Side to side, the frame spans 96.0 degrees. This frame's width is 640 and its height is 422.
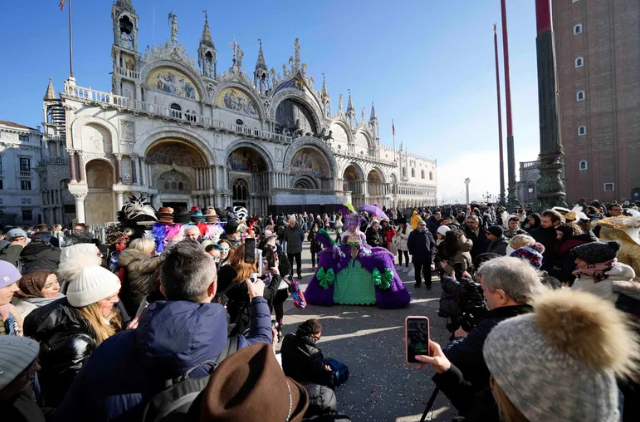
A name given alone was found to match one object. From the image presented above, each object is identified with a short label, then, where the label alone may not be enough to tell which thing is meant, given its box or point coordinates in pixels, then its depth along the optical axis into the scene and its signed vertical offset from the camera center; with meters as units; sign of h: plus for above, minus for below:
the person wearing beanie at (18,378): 1.19 -0.67
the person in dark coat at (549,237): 4.46 -0.60
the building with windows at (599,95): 23.70 +8.76
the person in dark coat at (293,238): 8.23 -0.81
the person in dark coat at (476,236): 6.16 -0.74
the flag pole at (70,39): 17.42 +11.21
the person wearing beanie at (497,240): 4.74 -0.67
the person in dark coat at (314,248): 9.74 -1.35
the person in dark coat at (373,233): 8.48 -0.82
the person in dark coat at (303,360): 2.94 -1.55
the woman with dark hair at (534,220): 5.75 -0.42
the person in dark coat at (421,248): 6.91 -1.08
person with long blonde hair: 1.75 -0.72
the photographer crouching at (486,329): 1.57 -0.77
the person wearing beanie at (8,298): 2.14 -0.57
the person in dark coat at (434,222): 9.73 -0.66
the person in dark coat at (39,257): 4.41 -0.57
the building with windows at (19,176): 34.03 +5.50
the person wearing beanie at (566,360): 0.90 -0.53
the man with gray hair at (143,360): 1.12 -0.60
